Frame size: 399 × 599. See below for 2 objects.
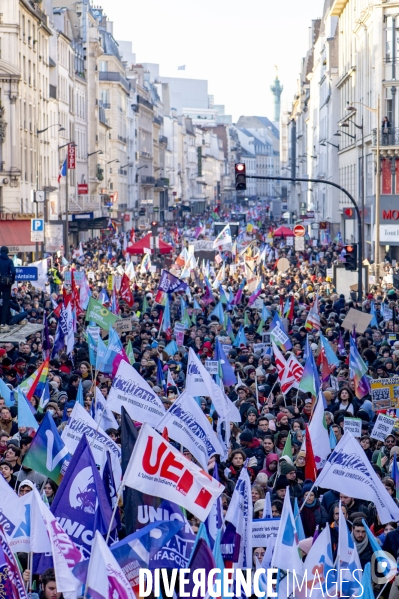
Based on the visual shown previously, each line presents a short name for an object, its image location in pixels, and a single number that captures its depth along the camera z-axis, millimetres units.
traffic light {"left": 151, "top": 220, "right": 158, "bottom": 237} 65750
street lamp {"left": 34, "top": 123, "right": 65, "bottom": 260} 58062
